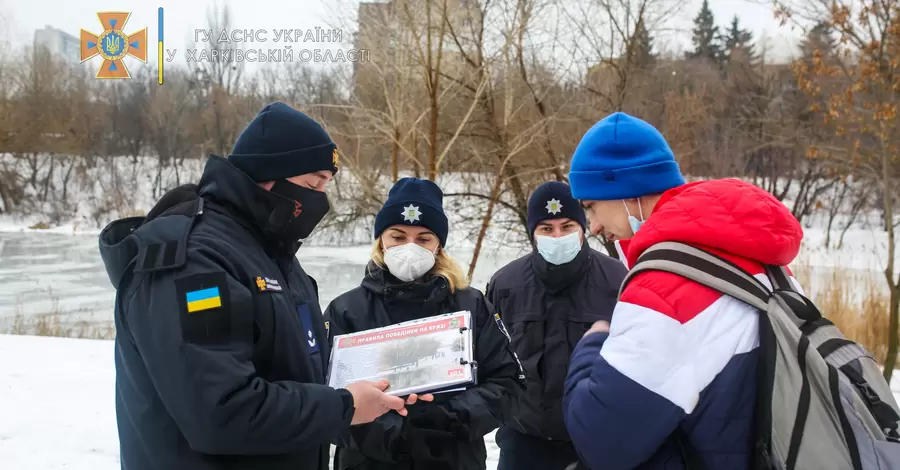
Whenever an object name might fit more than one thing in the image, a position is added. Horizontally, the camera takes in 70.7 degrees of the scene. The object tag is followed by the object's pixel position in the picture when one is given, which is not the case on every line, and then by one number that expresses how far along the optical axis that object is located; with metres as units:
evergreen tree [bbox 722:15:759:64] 26.02
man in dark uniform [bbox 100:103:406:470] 1.53
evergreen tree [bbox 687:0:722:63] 26.09
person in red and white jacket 1.43
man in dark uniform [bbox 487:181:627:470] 3.27
